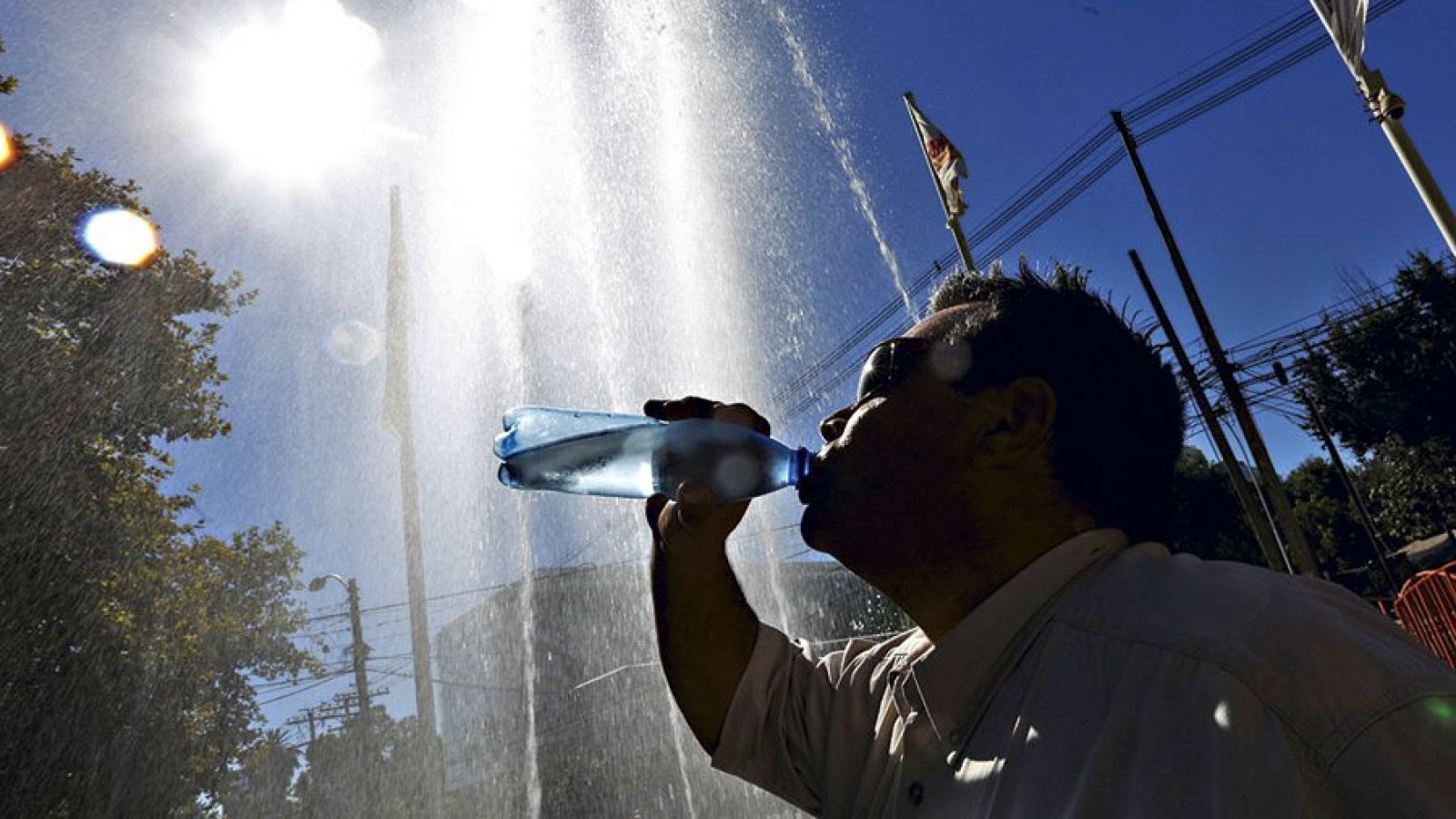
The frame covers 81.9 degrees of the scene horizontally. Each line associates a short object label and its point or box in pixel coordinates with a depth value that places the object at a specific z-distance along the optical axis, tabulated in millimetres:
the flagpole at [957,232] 9789
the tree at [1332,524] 35781
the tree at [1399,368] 25984
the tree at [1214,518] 39000
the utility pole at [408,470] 15352
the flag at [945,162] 10094
